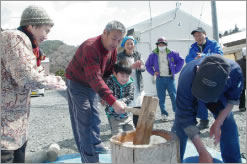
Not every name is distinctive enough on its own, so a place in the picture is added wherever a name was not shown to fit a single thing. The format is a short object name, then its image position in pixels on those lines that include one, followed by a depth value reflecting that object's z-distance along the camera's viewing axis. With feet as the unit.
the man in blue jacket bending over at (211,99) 5.84
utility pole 21.86
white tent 33.73
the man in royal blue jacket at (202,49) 14.05
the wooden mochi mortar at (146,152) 6.08
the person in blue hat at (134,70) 12.83
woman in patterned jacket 5.43
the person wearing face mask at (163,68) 17.10
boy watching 11.41
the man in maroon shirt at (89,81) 7.47
